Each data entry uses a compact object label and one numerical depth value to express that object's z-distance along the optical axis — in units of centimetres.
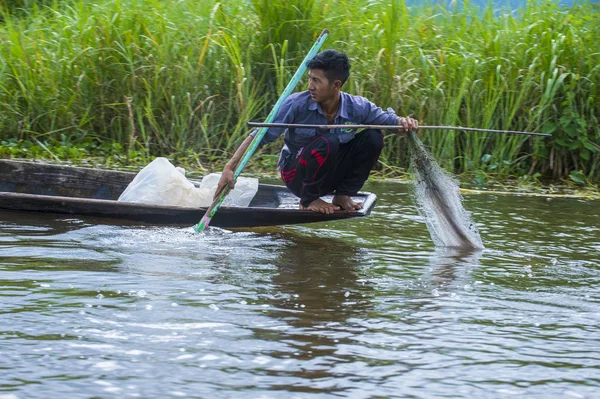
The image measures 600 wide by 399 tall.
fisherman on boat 934
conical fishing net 958
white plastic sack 1040
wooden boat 952
